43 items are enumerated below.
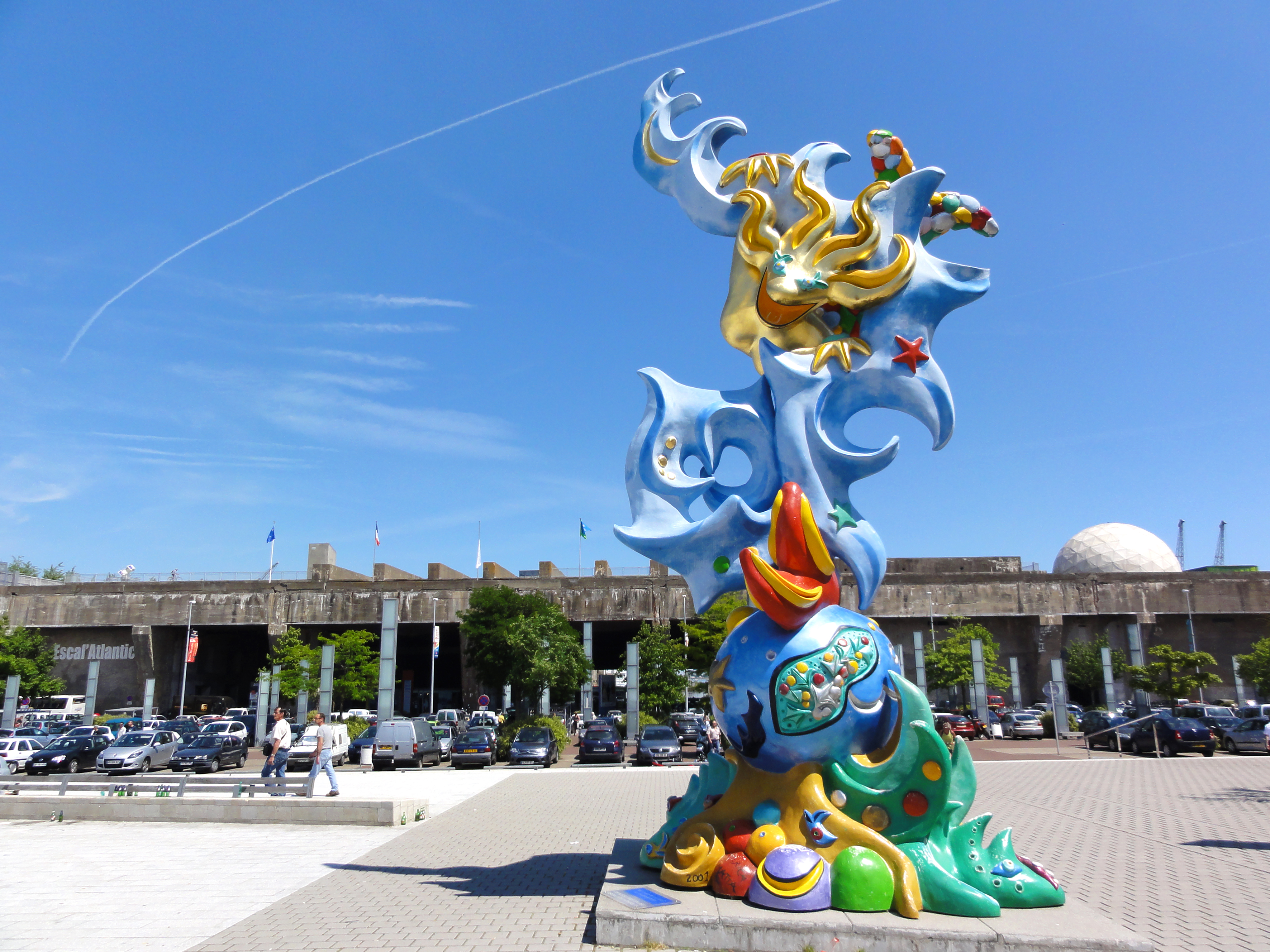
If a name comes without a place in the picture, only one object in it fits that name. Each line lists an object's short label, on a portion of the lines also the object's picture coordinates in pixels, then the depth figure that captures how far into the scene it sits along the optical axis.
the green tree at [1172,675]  40.81
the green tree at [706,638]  41.47
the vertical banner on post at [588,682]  45.06
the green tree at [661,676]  43.50
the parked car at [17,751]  29.88
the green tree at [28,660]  49.41
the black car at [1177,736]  30.00
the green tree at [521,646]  37.50
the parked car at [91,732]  31.81
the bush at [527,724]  32.62
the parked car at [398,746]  28.44
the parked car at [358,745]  29.95
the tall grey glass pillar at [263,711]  38.25
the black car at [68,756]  29.06
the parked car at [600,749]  31.09
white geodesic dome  59.53
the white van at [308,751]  29.05
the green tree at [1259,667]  49.09
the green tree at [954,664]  47.00
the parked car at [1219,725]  31.55
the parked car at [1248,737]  30.00
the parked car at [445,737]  32.16
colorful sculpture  8.05
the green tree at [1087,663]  53.91
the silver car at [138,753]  28.61
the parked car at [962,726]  35.84
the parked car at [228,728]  33.41
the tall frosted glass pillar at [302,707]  40.50
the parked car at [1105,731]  32.25
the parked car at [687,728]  37.22
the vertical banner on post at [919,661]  43.97
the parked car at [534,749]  29.84
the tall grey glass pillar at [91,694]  43.00
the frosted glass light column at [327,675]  35.84
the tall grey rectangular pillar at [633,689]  39.22
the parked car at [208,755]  29.19
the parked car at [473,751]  29.23
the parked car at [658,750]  29.77
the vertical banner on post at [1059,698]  35.00
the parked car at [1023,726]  39.59
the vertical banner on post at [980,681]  40.34
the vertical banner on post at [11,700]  41.31
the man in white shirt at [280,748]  18.72
